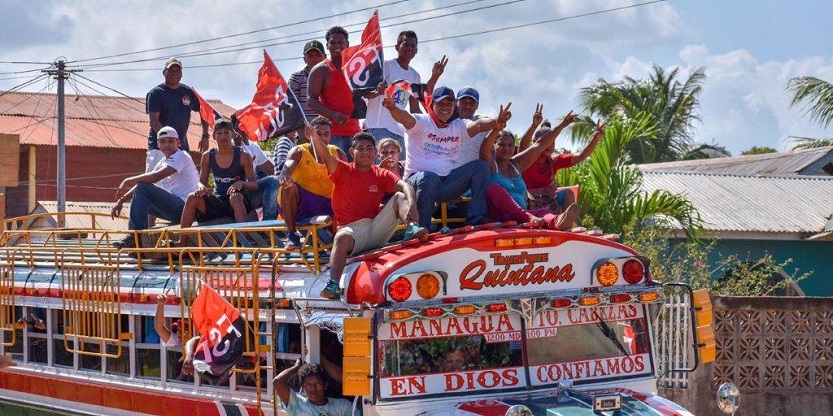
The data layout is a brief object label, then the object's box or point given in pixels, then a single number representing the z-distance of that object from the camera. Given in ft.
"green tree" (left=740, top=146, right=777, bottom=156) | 171.33
